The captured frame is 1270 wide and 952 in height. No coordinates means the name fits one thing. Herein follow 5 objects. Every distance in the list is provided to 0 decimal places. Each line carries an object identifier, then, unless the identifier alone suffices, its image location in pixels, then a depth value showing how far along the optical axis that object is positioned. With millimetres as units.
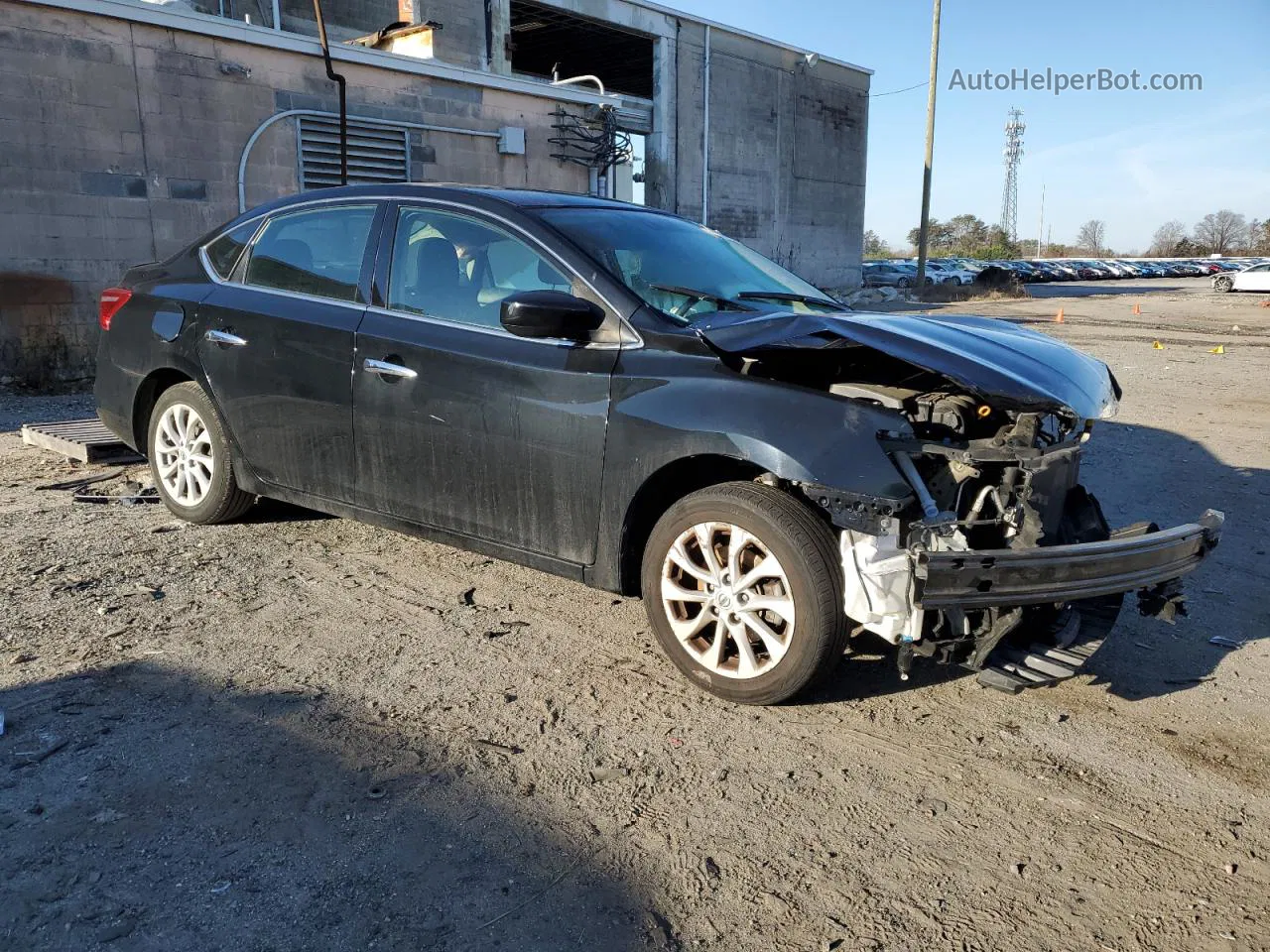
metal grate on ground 6559
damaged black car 3143
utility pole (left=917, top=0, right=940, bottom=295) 30062
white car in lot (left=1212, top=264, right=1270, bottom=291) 38406
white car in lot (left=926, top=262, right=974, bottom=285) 43888
